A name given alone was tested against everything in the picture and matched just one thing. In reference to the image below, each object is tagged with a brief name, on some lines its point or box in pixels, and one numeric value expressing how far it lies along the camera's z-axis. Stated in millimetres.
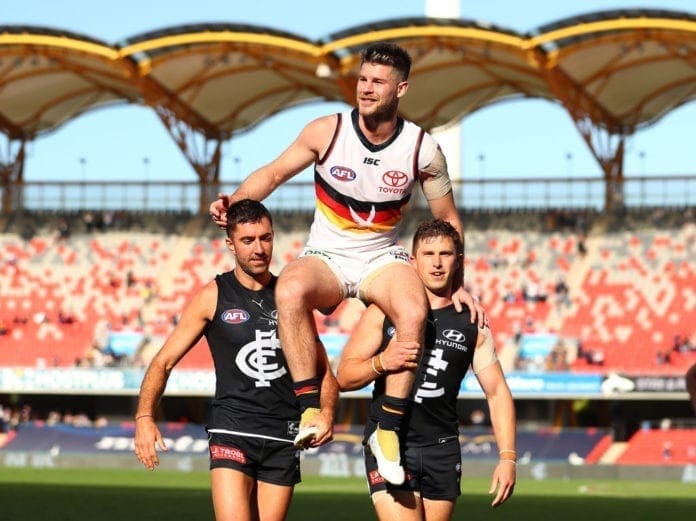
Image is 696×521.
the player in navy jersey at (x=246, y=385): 19422
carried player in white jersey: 18562
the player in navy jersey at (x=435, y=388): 19094
